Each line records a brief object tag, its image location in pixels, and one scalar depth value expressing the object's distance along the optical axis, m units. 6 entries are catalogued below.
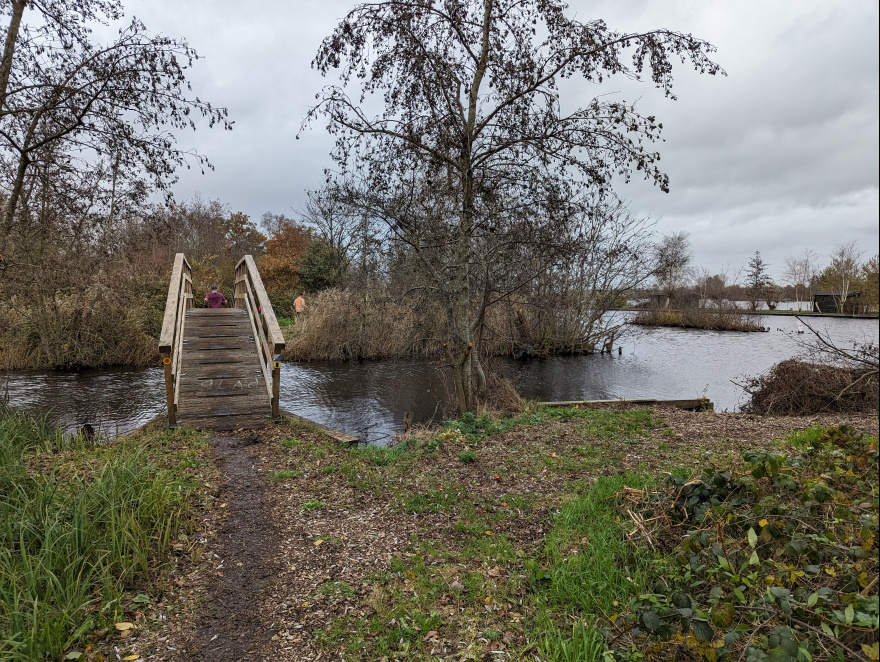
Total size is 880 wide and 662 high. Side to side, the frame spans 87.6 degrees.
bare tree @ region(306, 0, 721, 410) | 6.61
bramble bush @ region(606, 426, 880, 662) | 1.73
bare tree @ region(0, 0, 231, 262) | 5.50
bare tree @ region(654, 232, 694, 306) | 15.09
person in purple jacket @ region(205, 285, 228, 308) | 12.98
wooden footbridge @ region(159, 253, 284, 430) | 6.41
